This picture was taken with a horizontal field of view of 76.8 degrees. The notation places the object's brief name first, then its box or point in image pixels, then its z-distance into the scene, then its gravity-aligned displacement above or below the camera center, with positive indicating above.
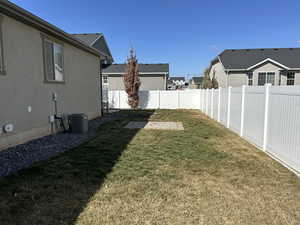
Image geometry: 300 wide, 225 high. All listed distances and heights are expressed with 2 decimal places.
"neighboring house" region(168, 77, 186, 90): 64.86 +6.92
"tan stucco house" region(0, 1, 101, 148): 4.56 +0.69
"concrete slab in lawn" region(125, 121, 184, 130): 7.74 -1.28
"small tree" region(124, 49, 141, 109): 16.44 +1.69
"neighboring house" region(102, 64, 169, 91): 22.68 +2.32
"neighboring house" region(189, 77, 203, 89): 44.49 +3.92
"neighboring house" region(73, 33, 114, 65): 12.73 +4.24
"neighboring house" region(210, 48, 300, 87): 17.81 +2.74
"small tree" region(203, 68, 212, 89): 20.46 +1.71
